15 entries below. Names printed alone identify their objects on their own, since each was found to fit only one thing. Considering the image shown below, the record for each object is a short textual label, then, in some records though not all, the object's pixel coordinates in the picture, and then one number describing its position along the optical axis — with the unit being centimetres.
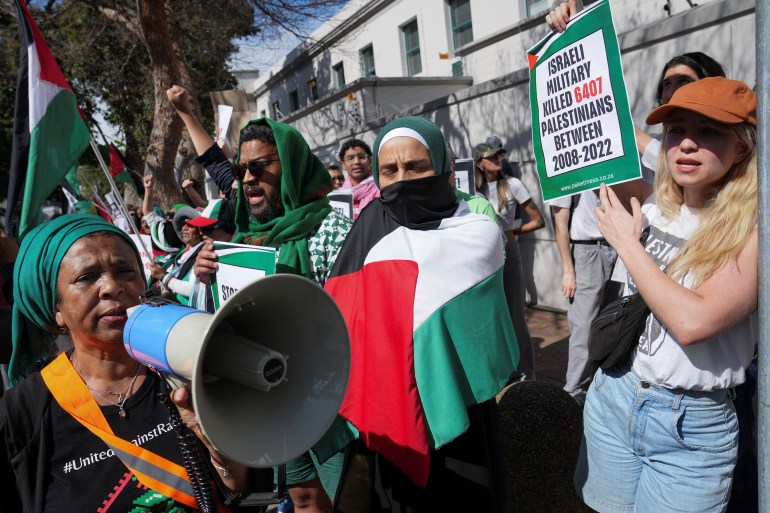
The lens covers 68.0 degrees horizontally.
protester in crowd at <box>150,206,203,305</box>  298
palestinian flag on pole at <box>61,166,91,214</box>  584
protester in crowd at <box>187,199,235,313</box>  357
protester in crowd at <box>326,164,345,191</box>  728
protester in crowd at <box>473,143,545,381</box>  451
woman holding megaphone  157
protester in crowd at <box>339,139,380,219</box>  546
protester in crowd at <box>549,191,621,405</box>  393
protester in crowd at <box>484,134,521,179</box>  537
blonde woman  159
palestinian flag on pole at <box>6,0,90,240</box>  301
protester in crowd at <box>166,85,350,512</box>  225
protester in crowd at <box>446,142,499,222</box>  341
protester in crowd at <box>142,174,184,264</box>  506
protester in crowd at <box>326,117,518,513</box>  189
